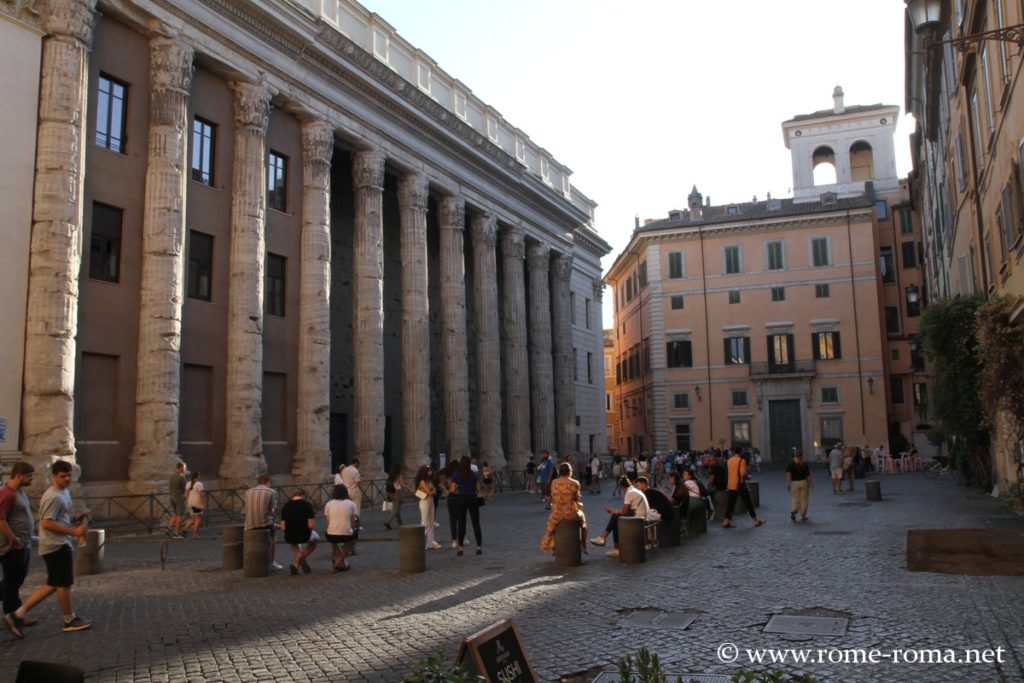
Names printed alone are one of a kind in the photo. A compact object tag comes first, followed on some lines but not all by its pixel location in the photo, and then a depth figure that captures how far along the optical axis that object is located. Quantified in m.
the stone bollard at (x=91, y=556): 12.27
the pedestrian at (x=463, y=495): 13.92
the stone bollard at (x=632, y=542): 12.09
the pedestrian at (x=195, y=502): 17.00
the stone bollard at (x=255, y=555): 11.85
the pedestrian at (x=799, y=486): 17.41
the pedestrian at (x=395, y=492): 18.05
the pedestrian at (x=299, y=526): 12.17
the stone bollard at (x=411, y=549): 11.73
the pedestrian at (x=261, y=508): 12.36
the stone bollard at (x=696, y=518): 15.49
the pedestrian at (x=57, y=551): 7.92
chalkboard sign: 4.21
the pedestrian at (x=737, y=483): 16.85
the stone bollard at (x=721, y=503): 17.36
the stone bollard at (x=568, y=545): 11.99
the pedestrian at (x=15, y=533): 7.81
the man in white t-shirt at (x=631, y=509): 13.27
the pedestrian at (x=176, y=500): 17.00
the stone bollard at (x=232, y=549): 12.58
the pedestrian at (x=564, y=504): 12.18
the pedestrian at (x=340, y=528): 12.23
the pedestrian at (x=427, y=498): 14.34
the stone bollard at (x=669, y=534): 13.96
